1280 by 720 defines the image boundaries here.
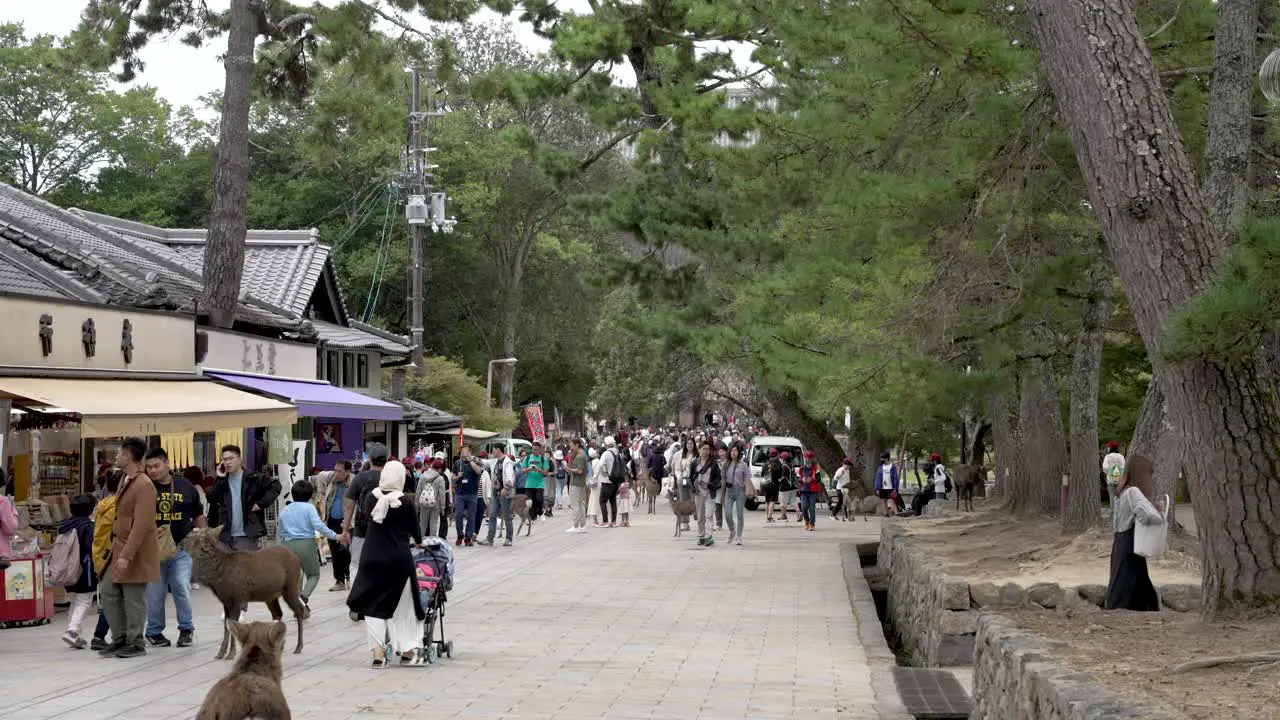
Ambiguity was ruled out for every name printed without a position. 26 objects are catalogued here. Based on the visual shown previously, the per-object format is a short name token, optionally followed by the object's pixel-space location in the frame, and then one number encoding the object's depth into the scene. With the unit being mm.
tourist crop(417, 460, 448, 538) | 22188
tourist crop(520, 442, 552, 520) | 30422
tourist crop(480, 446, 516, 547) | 26500
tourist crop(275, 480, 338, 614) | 14633
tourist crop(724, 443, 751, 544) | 26469
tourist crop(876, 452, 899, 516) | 36781
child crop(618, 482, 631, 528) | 33406
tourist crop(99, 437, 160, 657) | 12234
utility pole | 37094
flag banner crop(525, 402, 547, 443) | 47500
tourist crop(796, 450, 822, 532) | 31703
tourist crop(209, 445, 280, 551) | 15148
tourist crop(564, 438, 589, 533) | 30859
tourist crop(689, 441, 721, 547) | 26469
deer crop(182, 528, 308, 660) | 12117
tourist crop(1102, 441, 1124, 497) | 25859
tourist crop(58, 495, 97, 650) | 13156
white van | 40688
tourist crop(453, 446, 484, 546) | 25703
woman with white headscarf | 11852
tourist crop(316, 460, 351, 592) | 18266
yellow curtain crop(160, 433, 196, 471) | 19828
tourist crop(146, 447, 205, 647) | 13086
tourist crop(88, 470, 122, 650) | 12562
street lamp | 54656
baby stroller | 12297
